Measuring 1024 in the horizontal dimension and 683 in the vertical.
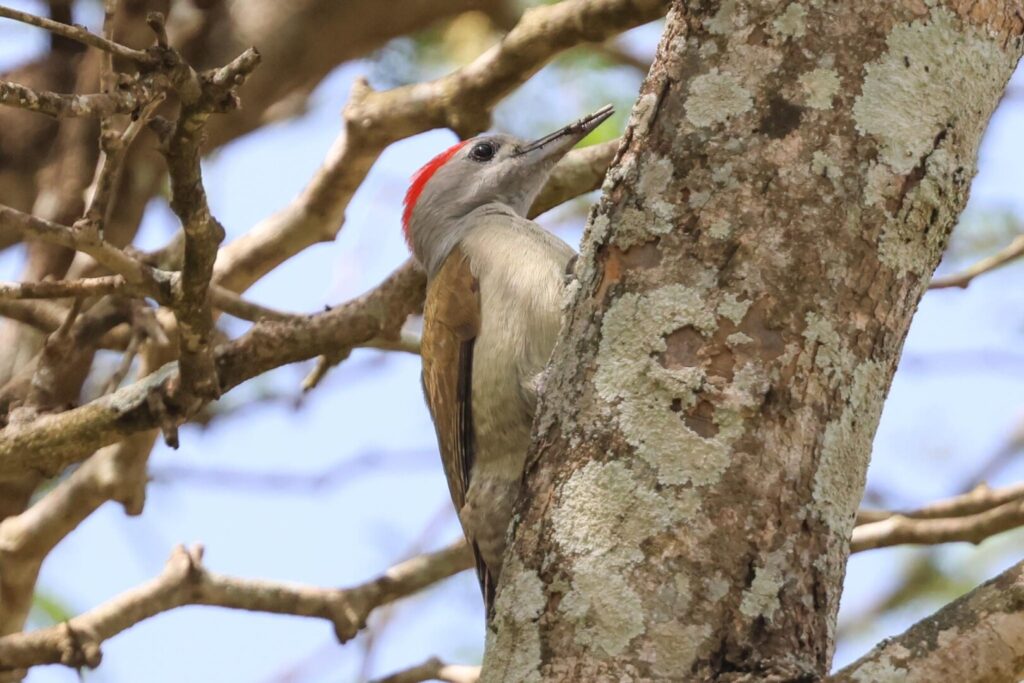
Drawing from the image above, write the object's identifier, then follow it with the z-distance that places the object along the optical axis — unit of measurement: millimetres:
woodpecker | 8430
